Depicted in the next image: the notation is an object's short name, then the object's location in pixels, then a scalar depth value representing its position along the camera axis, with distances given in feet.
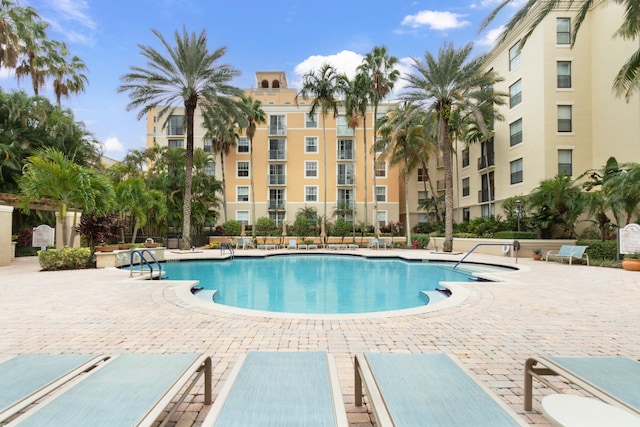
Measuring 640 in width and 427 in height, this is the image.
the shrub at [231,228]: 100.73
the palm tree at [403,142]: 84.69
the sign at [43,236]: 45.06
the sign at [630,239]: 40.40
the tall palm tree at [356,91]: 86.48
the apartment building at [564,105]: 61.93
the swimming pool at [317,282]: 26.86
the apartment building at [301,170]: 111.75
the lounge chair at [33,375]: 6.62
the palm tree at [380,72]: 86.12
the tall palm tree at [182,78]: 65.98
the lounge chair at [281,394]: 6.21
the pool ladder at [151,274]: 33.49
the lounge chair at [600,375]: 6.88
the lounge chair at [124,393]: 6.05
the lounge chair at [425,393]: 6.23
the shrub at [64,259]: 39.29
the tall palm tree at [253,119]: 95.43
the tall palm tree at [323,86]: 90.27
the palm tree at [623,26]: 26.25
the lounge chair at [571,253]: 45.42
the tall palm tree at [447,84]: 63.87
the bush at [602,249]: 46.73
